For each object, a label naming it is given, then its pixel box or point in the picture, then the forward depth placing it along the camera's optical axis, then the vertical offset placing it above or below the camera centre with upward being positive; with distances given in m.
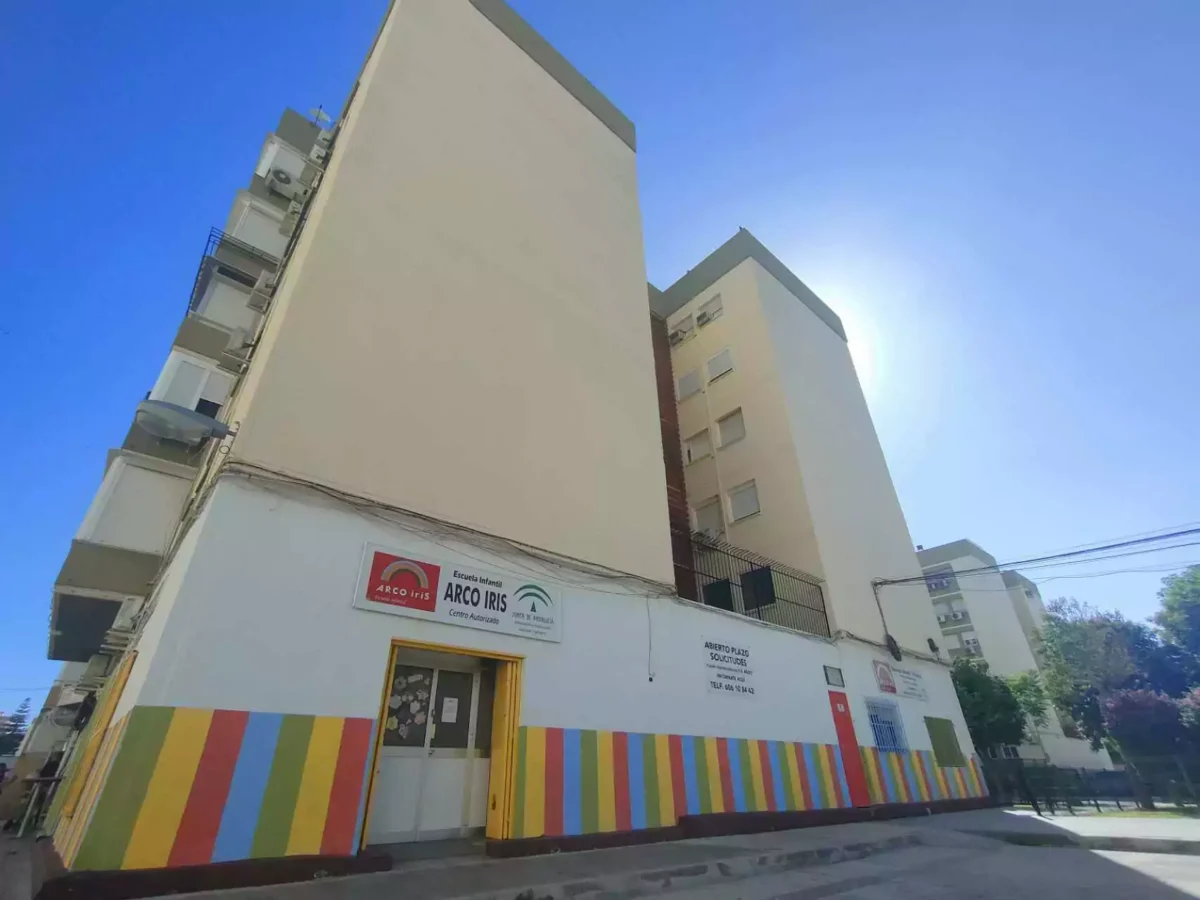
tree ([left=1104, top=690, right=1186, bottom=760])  20.81 +1.18
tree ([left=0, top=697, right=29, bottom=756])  58.44 +4.83
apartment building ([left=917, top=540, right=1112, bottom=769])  37.56 +9.39
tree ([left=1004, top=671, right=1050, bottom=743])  32.16 +3.32
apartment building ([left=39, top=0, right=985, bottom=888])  4.86 +2.35
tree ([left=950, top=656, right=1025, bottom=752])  27.12 +2.10
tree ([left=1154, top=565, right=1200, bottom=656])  24.16 +5.74
